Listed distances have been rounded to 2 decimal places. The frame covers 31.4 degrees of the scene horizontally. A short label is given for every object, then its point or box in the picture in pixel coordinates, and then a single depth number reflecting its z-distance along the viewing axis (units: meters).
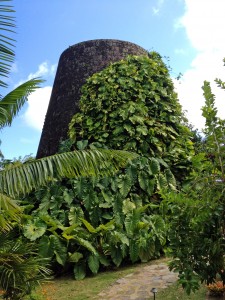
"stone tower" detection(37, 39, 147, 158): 8.90
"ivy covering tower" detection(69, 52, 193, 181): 7.87
